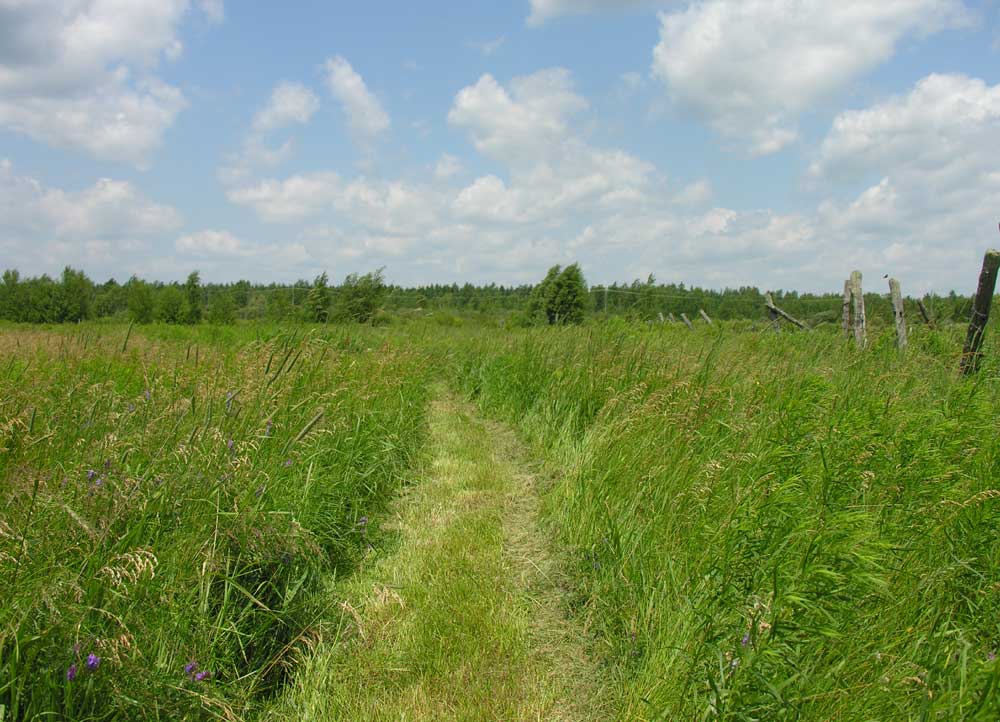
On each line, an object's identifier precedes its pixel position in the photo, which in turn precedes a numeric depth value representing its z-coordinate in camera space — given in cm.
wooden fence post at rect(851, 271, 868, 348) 889
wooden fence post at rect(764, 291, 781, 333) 1303
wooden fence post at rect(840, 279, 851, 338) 947
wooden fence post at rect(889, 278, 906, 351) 794
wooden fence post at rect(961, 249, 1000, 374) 575
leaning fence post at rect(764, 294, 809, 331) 1203
